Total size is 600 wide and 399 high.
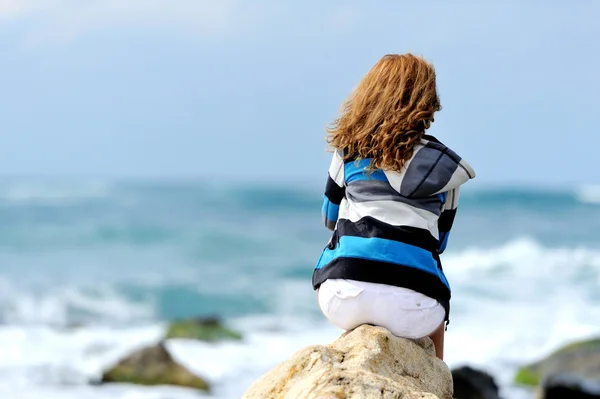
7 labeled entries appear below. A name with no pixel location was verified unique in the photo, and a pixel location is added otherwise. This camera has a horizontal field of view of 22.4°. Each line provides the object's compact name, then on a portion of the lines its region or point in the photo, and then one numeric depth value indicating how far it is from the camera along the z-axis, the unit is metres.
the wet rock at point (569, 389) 13.55
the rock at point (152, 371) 15.13
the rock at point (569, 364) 14.51
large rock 5.19
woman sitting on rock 6.12
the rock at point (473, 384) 12.00
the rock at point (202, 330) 20.53
